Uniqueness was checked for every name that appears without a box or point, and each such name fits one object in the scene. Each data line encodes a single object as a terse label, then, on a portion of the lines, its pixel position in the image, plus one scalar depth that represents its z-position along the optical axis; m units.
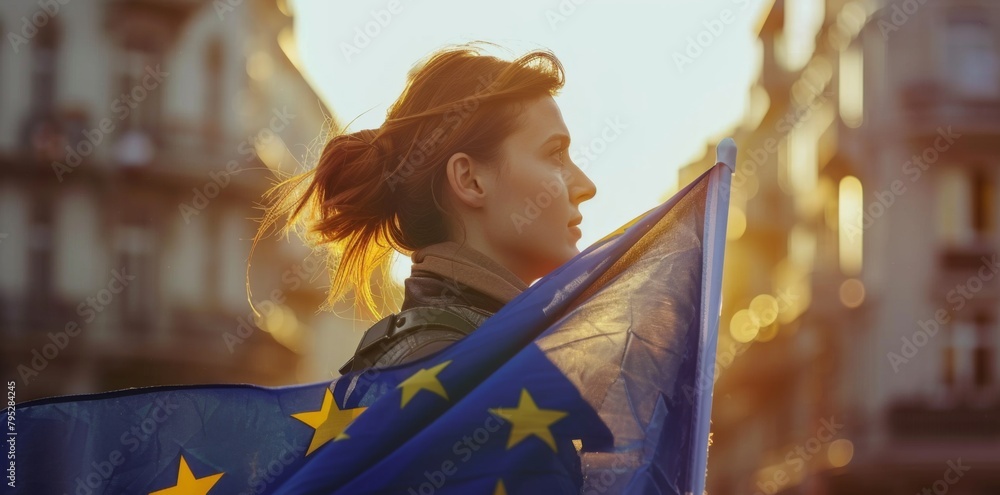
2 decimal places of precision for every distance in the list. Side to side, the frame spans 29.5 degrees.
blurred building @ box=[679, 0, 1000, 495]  33.66
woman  3.81
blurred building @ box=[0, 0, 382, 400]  32.88
